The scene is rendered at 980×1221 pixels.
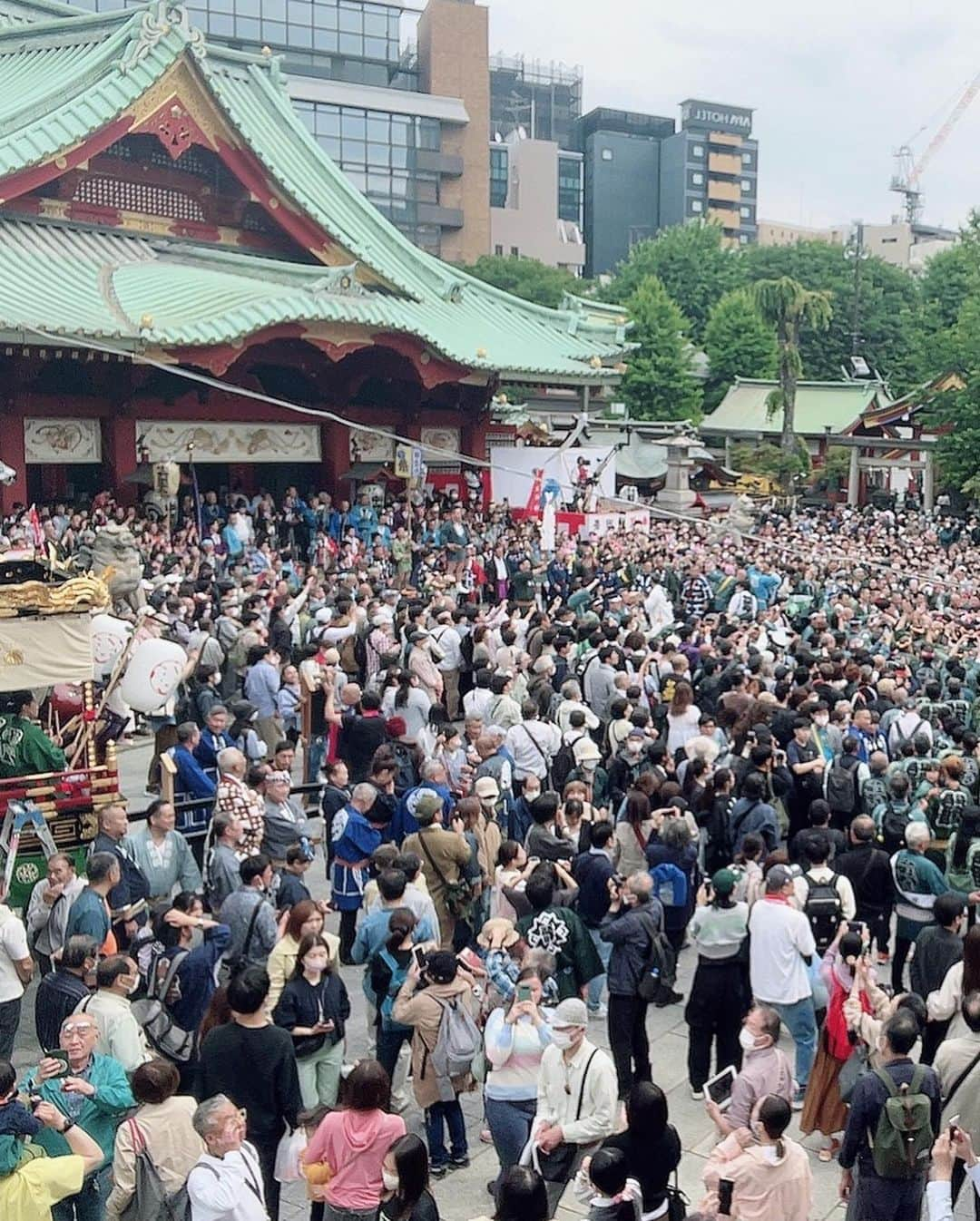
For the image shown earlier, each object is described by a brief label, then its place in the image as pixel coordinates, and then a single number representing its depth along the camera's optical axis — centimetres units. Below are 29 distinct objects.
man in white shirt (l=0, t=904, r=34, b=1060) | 612
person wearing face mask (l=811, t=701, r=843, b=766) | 976
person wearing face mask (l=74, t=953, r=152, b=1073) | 524
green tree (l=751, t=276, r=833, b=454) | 4412
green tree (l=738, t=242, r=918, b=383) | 5922
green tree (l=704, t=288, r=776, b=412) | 5375
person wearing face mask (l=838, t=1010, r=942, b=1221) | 496
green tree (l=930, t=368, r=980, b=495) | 3316
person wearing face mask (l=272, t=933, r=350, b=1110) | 565
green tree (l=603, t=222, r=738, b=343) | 6153
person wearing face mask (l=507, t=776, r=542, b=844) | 842
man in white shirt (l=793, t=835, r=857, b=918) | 677
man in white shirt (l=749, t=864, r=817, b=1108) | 632
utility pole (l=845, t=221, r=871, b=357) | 5817
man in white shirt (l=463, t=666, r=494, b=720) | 1034
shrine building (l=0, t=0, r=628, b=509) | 2020
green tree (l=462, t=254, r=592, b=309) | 6134
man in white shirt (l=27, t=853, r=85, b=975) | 653
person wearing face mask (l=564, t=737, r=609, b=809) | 946
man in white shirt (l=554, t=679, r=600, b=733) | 1002
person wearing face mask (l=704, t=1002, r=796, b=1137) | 534
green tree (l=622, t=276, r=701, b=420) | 4919
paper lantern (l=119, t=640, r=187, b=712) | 961
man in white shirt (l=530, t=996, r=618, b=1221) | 504
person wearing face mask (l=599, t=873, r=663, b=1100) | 646
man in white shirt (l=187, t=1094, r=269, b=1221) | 427
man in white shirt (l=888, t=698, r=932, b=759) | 1020
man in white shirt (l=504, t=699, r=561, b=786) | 946
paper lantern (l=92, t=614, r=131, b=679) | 986
